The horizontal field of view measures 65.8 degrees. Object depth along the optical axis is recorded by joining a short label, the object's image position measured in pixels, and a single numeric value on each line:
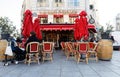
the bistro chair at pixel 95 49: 4.54
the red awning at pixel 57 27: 9.97
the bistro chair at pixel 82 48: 4.44
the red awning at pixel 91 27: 10.02
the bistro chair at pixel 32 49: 4.25
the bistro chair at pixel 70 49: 5.10
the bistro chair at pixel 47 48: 4.59
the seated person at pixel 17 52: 4.31
